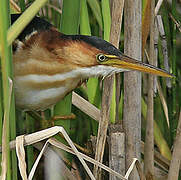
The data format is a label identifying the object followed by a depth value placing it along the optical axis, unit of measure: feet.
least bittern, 6.65
